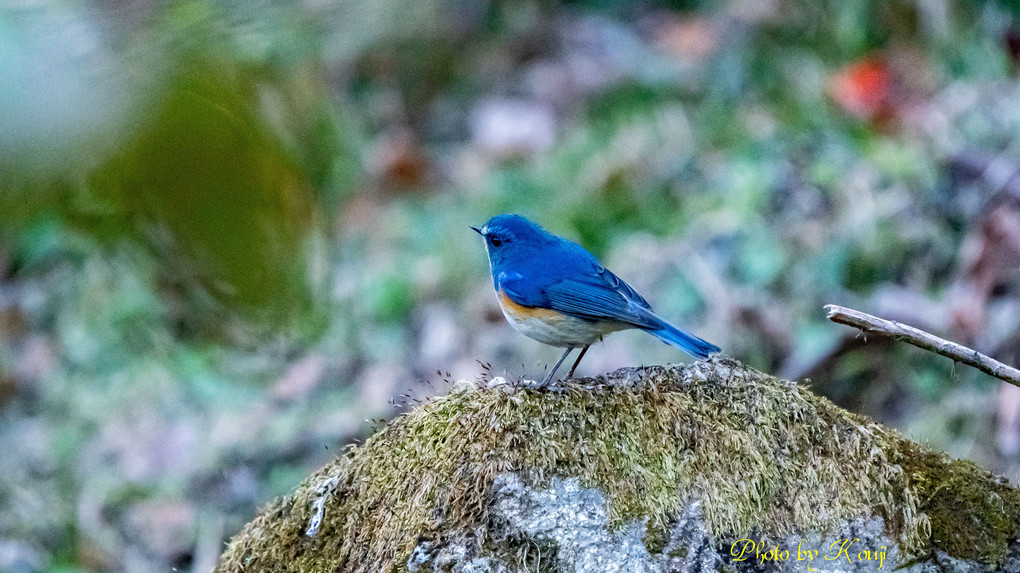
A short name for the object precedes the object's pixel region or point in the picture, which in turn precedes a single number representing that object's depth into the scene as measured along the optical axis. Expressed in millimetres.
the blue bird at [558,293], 7066
